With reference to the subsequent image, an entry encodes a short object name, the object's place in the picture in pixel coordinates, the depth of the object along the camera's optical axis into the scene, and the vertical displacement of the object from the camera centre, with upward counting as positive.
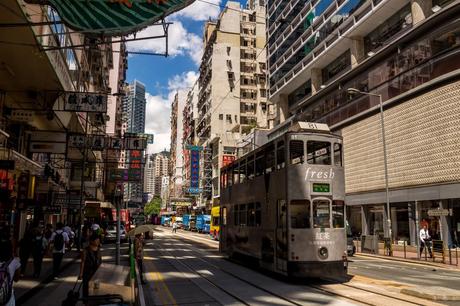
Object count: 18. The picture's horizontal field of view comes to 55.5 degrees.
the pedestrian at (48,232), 17.12 -0.57
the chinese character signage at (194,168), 95.00 +10.60
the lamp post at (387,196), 27.42 +1.28
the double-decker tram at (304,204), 13.38 +0.40
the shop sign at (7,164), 15.58 +1.89
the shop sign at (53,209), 24.60 +0.48
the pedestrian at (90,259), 8.79 -0.84
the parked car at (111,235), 35.65 -1.43
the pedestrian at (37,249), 14.36 -1.04
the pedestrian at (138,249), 14.28 -1.03
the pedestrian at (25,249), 14.59 -1.04
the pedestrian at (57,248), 15.26 -1.06
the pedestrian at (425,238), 23.56 -1.15
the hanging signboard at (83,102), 18.75 +4.92
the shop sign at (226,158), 70.44 +9.46
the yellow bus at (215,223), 44.88 -0.62
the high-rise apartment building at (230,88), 84.99 +25.64
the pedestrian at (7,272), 5.56 -0.71
